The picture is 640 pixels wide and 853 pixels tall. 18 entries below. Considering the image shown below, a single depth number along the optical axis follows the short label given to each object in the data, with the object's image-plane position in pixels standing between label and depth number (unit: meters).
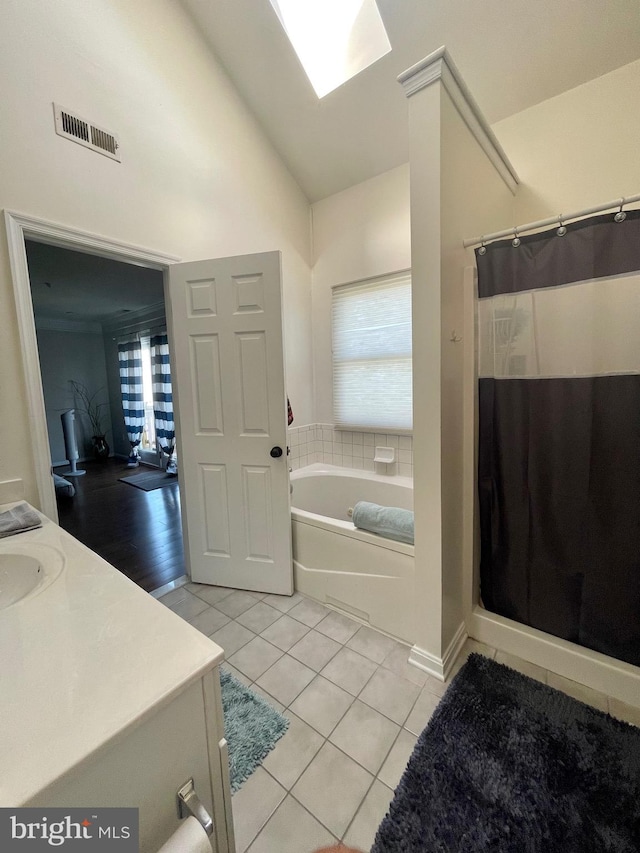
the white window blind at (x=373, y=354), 2.66
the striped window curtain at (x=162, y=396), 5.08
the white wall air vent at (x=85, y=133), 1.59
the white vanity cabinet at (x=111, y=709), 0.49
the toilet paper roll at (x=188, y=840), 0.55
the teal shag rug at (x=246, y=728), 1.22
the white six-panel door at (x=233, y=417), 2.01
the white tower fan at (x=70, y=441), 5.40
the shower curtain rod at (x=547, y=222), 1.19
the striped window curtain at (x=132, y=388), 5.68
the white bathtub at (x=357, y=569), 1.72
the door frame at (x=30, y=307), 1.50
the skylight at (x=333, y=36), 1.88
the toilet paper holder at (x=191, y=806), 0.59
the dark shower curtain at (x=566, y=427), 1.28
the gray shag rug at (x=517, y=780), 1.00
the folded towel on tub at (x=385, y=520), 1.70
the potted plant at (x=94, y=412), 6.13
